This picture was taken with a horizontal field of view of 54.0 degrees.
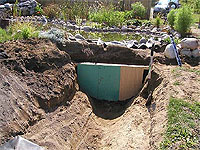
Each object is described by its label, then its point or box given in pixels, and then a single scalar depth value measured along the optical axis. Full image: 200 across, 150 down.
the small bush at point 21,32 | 5.51
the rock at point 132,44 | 6.17
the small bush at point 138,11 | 11.10
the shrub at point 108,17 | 9.31
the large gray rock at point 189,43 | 5.77
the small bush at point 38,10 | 11.15
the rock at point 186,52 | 5.82
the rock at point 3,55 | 4.45
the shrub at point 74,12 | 10.14
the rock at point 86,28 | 8.75
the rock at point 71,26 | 8.98
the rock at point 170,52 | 5.62
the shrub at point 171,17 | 8.90
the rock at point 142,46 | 6.15
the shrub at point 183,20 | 7.80
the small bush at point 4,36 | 5.24
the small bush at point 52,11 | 10.61
